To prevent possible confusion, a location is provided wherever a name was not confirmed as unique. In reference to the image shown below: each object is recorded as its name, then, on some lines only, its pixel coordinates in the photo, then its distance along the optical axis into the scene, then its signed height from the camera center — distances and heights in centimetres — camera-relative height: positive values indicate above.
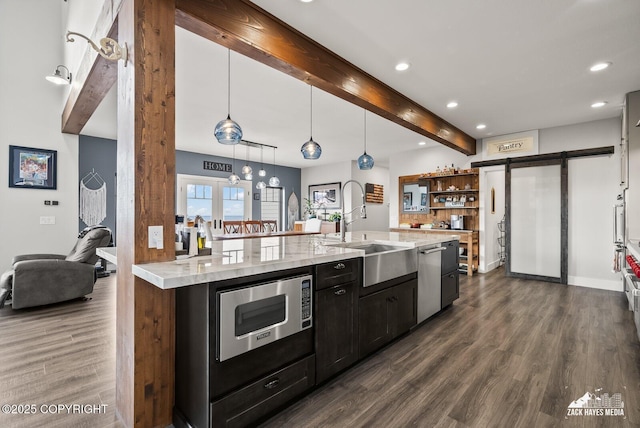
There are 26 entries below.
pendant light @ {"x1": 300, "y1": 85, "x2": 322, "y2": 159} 380 +81
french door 727 +40
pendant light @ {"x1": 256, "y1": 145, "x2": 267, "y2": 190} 614 +144
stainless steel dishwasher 305 -71
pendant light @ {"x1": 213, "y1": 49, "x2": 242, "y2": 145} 292 +80
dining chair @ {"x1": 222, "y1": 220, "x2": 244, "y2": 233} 657 -29
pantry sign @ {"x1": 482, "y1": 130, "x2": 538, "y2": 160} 535 +127
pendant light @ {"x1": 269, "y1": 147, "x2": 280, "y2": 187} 651 +72
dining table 508 -38
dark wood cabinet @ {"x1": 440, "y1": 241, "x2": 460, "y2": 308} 349 -74
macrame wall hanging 578 +30
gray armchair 352 -77
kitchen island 146 -64
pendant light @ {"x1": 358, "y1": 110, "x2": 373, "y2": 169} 438 +76
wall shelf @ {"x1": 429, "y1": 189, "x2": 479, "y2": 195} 600 +47
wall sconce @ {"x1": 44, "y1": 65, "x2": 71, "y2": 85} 351 +162
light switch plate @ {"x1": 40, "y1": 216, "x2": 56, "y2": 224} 464 -8
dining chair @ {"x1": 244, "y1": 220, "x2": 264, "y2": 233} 696 -30
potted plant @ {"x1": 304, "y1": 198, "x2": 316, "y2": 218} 932 +19
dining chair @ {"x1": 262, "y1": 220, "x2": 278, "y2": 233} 759 -31
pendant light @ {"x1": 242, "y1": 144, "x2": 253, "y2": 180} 580 +82
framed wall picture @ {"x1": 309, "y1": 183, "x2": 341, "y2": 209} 901 +58
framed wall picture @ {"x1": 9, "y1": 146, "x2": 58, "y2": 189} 438 +71
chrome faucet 307 -10
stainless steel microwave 148 -55
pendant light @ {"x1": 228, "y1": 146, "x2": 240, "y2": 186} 622 +122
